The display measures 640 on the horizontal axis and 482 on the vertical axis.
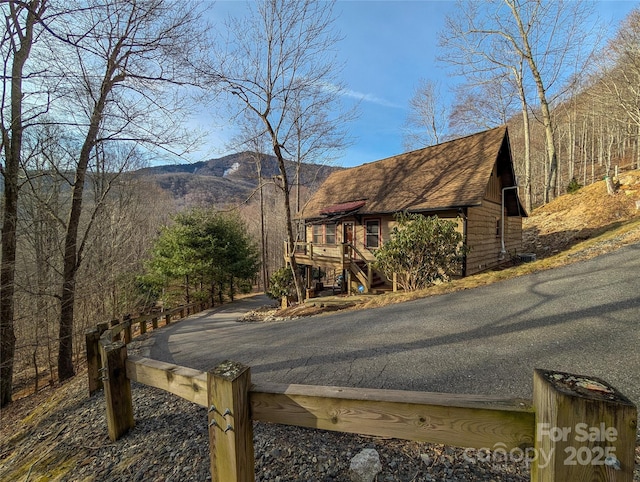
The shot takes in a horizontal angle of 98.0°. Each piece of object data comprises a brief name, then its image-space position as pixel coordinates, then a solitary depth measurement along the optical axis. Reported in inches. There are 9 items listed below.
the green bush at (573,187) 689.6
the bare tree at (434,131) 927.4
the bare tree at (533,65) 675.4
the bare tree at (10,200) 217.8
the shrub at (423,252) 324.8
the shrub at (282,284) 561.2
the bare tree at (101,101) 233.2
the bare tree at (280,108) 420.8
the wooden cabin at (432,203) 417.4
